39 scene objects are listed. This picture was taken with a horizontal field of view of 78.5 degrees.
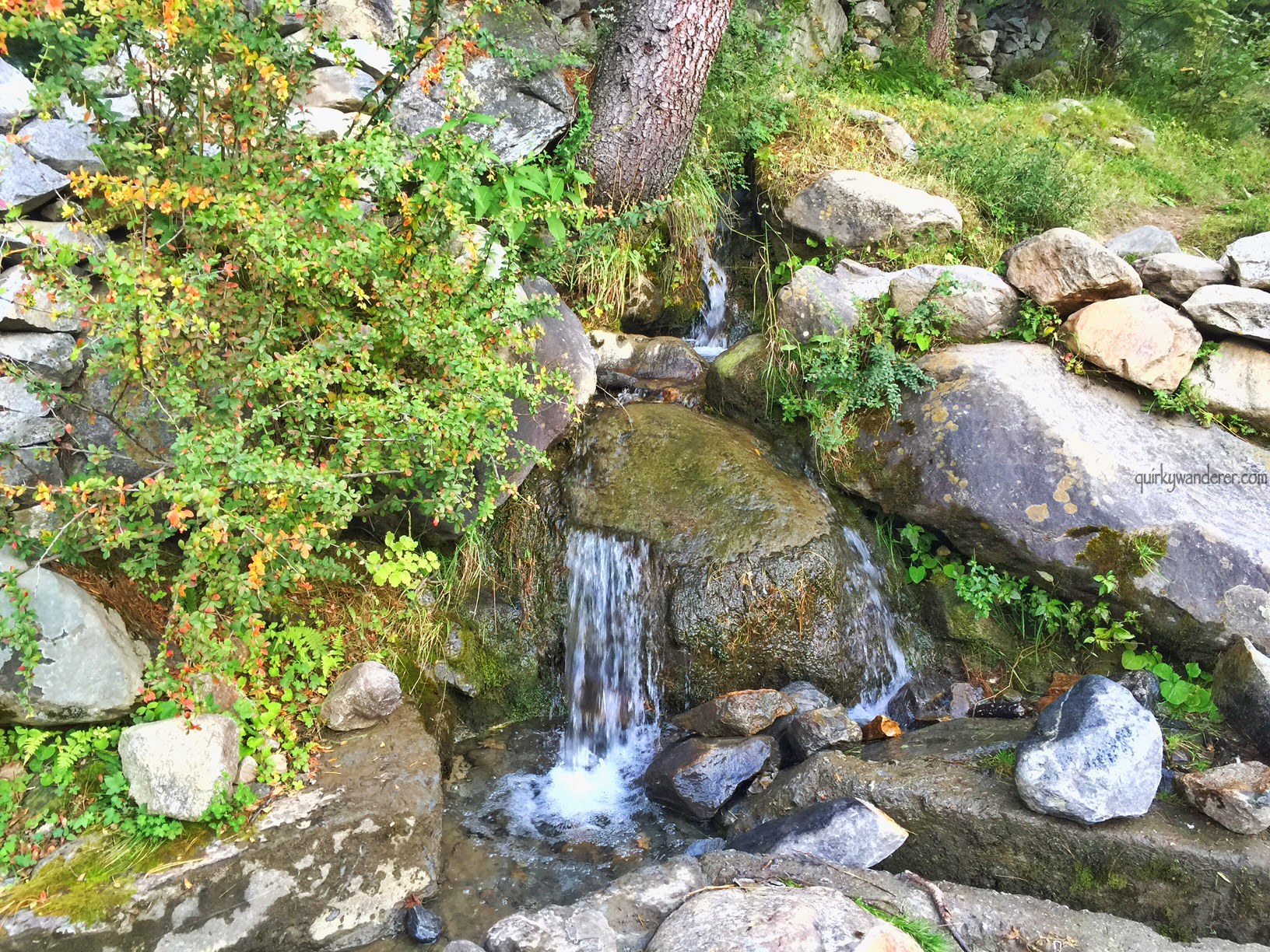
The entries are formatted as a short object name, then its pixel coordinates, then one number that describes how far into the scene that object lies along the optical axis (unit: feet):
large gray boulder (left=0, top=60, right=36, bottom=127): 11.79
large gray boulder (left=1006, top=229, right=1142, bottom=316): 16.52
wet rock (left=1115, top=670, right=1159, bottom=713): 13.52
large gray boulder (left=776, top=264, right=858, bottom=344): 17.87
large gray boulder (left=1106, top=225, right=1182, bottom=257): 18.81
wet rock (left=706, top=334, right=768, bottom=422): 18.75
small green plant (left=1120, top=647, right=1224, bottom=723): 13.29
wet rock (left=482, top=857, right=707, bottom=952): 8.89
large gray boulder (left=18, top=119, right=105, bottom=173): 12.02
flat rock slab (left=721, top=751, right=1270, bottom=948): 10.00
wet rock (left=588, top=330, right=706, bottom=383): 19.65
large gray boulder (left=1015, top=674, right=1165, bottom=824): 10.44
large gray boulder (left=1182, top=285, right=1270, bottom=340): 15.60
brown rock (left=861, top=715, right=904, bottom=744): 14.08
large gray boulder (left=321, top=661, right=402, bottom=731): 12.60
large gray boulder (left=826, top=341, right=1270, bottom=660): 14.03
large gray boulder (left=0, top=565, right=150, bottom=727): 10.52
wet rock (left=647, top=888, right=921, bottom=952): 8.15
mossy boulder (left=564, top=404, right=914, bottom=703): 14.84
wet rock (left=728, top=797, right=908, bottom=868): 10.86
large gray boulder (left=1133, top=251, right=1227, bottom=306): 16.85
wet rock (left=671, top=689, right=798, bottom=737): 13.89
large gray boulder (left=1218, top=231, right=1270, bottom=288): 16.52
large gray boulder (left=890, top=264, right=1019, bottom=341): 17.40
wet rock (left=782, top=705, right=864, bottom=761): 13.51
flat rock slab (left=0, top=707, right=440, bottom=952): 9.53
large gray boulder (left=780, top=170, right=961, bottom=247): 20.04
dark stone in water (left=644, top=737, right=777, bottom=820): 13.14
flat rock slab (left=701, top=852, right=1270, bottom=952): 9.59
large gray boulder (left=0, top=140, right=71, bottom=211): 11.57
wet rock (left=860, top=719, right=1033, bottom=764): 12.51
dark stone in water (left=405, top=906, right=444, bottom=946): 10.37
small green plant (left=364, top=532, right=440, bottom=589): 11.04
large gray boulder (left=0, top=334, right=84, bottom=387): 11.61
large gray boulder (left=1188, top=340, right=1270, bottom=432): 15.79
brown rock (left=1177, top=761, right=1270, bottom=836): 10.21
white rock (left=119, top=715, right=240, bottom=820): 10.33
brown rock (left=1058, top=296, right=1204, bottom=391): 16.01
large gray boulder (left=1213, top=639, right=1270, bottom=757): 11.96
